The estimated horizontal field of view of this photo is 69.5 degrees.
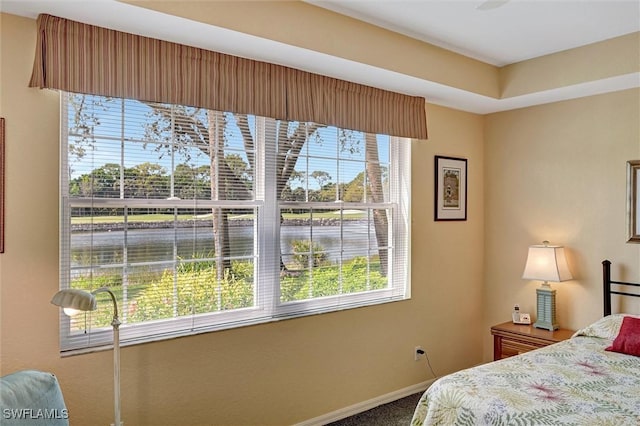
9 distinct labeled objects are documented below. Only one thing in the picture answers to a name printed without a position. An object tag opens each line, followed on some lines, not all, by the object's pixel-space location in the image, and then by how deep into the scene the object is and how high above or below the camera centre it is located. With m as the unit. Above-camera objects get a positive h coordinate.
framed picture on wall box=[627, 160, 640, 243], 3.22 +0.07
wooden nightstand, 3.35 -0.95
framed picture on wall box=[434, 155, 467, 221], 3.80 +0.18
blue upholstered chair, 1.48 -0.65
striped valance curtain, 2.10 +0.71
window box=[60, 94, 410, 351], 2.30 -0.05
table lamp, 3.45 -0.47
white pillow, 2.95 -0.77
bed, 1.92 -0.84
